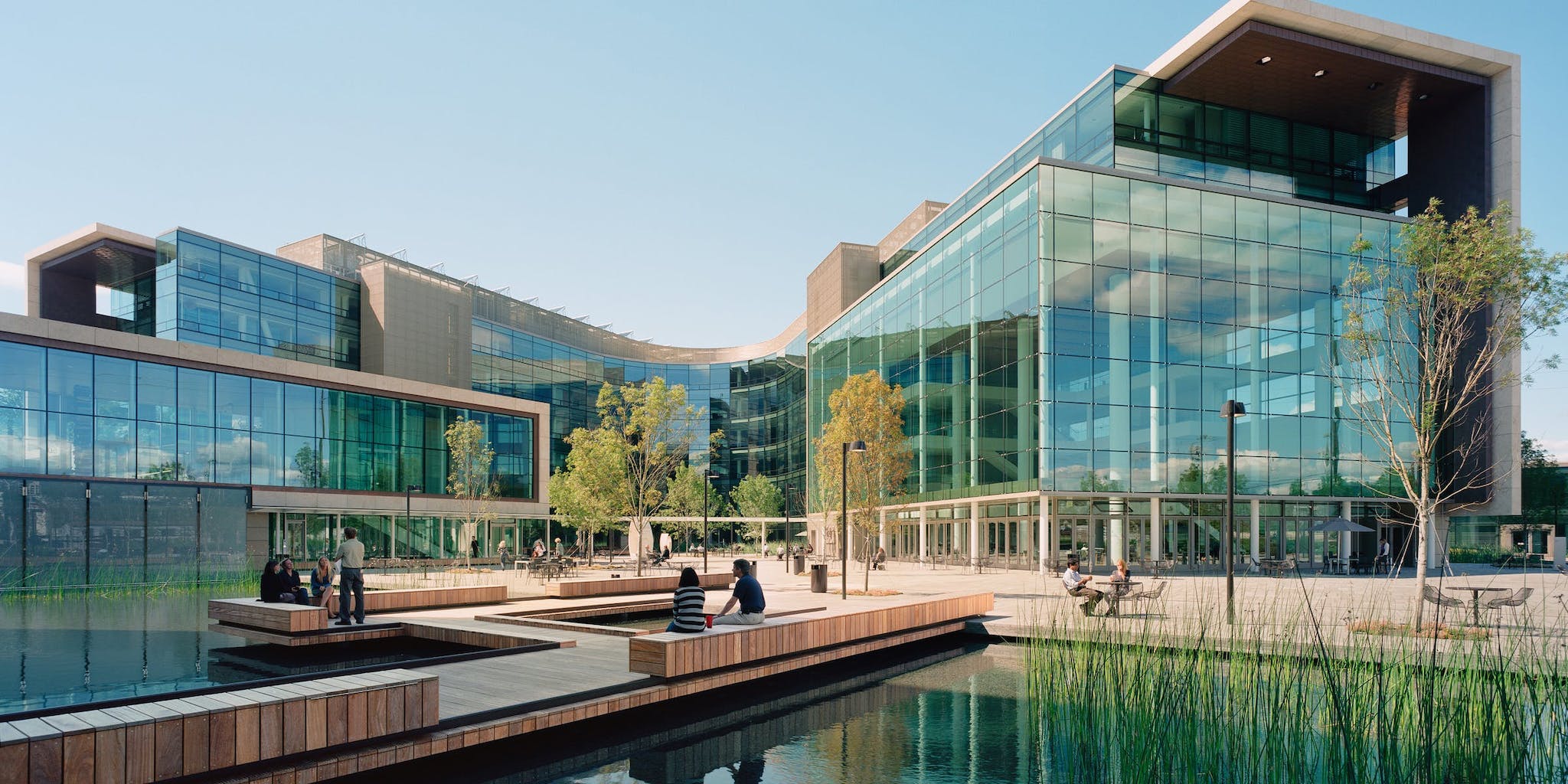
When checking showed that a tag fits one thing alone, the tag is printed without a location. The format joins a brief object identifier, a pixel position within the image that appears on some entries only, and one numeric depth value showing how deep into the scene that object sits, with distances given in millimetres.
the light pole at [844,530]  21297
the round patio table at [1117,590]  16828
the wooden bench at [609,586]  20328
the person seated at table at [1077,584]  16442
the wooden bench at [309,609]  13664
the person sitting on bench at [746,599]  11703
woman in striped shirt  11188
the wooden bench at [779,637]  10047
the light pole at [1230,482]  16422
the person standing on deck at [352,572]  13914
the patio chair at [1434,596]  14832
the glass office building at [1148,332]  32250
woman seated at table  17469
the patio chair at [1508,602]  15008
